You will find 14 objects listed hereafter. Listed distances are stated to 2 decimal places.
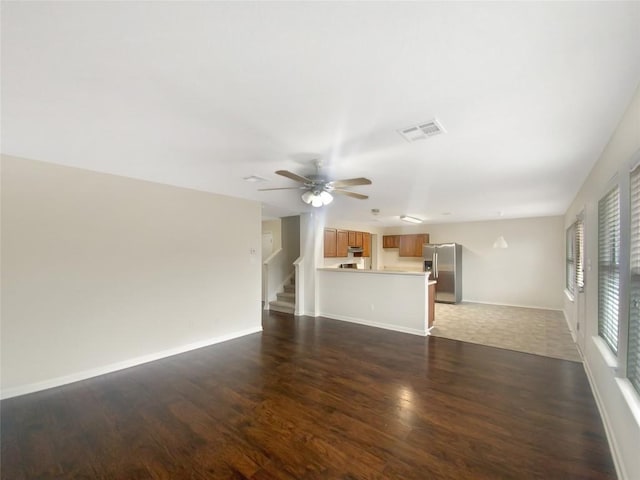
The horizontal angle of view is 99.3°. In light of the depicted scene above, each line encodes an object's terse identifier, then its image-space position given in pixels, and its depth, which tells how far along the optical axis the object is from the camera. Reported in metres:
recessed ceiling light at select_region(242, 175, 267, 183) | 3.49
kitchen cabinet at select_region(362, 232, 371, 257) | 8.76
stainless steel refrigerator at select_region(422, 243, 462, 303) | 7.72
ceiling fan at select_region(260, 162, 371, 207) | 3.00
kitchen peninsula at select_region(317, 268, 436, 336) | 4.95
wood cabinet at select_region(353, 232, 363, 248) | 8.41
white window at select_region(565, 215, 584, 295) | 4.18
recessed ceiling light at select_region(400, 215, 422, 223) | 7.18
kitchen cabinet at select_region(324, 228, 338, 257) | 7.19
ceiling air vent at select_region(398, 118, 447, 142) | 2.06
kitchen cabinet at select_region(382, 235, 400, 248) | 9.52
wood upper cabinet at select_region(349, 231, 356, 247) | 8.12
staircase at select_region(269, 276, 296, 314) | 6.79
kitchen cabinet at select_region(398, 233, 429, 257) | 8.95
